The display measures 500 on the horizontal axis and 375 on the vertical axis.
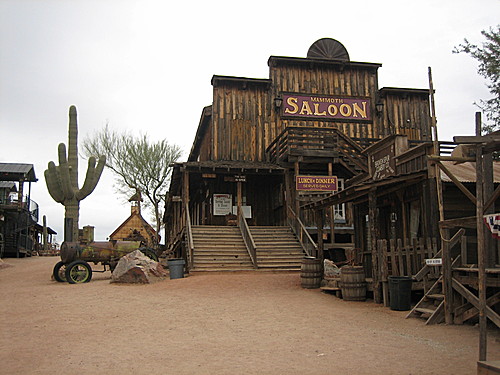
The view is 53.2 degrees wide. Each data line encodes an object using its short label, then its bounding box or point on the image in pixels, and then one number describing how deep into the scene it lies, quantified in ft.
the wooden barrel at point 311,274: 45.96
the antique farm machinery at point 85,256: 55.31
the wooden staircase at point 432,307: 29.17
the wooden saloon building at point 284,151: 66.64
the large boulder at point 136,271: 51.90
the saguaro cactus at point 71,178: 80.94
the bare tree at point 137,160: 127.84
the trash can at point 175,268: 54.03
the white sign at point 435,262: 29.84
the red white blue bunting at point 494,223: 20.34
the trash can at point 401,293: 33.81
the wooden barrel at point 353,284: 39.04
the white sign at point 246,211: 79.30
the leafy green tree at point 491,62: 79.00
